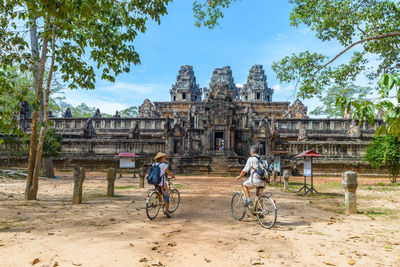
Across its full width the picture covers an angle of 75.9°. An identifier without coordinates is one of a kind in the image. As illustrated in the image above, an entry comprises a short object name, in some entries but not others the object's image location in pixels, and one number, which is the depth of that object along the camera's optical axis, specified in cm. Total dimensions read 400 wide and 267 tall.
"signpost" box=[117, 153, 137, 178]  1747
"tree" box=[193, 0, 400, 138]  1133
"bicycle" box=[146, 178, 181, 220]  630
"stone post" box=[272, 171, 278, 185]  1558
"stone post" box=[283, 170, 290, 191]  1265
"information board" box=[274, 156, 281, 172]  1481
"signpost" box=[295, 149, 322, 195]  1066
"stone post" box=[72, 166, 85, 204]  831
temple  2264
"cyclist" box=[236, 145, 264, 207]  591
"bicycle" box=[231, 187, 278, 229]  566
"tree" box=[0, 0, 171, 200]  753
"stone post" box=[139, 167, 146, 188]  1289
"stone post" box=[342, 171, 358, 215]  708
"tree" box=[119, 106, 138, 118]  6176
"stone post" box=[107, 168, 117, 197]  1009
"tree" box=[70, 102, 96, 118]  6176
